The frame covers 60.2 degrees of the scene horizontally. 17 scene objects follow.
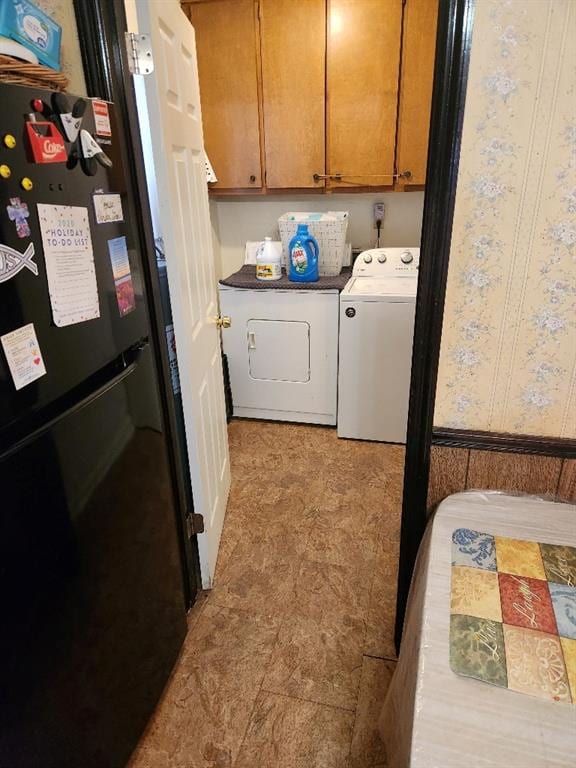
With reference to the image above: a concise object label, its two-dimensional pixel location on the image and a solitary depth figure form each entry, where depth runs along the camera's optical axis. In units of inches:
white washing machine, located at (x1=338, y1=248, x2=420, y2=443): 103.7
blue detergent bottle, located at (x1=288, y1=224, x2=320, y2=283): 111.6
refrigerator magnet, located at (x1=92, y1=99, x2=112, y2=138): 41.6
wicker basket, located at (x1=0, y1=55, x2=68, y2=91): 35.4
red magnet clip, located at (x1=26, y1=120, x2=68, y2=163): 33.8
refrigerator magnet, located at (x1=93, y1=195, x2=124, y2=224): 42.0
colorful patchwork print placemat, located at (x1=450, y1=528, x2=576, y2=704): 31.8
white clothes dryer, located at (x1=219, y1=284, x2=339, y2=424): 112.2
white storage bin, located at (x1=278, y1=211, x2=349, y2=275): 114.1
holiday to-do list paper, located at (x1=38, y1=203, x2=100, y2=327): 36.1
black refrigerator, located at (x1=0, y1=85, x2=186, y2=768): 33.7
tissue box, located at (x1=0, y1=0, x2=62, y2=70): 36.3
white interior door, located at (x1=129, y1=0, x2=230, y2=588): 52.8
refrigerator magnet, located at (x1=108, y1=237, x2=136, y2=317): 44.6
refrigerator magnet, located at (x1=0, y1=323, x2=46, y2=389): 32.8
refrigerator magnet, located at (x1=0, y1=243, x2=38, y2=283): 31.9
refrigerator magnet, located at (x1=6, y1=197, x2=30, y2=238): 32.5
